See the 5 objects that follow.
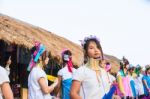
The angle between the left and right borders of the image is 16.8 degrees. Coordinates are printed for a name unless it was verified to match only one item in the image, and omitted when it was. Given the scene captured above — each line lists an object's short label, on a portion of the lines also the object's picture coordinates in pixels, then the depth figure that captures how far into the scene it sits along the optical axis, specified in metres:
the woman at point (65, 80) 9.33
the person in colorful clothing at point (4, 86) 4.94
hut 13.83
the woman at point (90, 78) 5.57
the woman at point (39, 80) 7.09
